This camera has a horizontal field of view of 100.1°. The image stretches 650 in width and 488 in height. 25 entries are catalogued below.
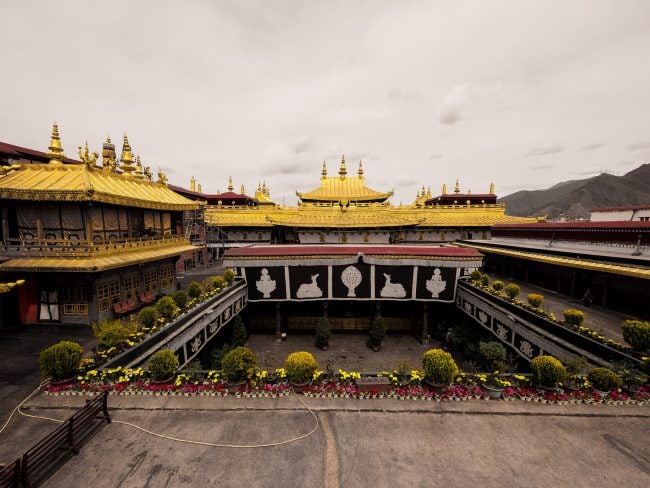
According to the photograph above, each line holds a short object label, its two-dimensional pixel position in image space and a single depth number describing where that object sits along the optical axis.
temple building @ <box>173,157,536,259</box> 27.06
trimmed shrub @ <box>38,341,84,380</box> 9.08
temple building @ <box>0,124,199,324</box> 13.75
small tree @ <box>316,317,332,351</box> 20.06
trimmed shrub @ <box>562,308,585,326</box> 12.27
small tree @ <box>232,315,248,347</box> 19.25
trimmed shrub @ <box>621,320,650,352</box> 9.80
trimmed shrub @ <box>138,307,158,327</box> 11.99
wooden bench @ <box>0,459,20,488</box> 5.50
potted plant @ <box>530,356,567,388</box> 9.37
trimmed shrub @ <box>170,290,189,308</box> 13.98
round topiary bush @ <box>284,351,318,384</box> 9.78
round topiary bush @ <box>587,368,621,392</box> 9.35
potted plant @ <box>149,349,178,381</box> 9.61
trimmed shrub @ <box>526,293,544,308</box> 14.82
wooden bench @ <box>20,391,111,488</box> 6.02
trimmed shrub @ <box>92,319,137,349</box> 10.34
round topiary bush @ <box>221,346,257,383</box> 9.75
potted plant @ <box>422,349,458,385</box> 9.48
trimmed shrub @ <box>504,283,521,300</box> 16.33
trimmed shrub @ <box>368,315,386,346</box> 20.14
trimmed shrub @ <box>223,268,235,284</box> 18.92
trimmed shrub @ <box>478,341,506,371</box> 12.06
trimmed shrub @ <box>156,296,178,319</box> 12.95
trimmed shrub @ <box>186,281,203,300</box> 15.70
